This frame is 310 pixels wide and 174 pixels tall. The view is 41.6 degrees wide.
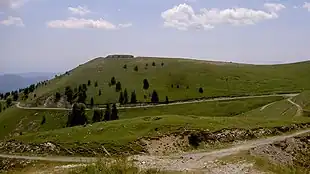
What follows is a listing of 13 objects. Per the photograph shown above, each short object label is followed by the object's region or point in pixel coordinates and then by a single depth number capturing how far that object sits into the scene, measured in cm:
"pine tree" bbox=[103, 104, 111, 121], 13488
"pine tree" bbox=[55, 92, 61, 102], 17574
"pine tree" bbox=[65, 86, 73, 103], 17188
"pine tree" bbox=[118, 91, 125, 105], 15634
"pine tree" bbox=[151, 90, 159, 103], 15295
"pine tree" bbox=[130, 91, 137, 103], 15462
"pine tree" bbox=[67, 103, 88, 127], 13275
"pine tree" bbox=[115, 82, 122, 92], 17700
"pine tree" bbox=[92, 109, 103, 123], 13950
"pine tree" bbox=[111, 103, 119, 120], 13285
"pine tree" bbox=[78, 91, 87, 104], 16548
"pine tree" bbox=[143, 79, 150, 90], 17655
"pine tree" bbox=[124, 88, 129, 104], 15604
